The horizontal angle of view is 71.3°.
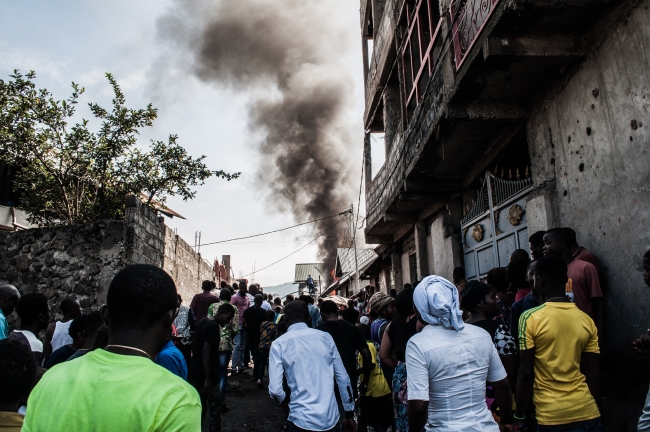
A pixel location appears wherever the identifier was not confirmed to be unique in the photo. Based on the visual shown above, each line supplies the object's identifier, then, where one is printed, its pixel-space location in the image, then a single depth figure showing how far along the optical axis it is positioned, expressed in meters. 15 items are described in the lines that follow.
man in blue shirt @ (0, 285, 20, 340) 4.20
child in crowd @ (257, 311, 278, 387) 7.86
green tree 9.98
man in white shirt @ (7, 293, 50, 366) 3.78
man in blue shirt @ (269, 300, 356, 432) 3.16
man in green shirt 1.21
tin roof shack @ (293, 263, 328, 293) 42.28
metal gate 6.48
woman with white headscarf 2.18
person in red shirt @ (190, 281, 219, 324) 7.81
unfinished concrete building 4.05
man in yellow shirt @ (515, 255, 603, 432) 2.61
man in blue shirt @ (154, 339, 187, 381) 2.79
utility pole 22.27
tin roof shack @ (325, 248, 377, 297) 25.75
